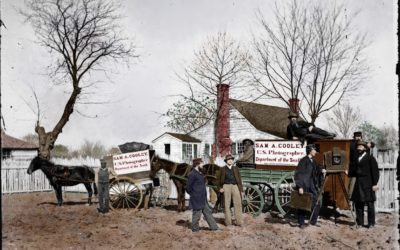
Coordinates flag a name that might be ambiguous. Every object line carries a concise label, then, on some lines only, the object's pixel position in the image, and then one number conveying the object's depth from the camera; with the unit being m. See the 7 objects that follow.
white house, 26.56
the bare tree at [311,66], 18.47
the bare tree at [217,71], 19.50
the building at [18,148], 34.41
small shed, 30.20
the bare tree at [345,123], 37.70
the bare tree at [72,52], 18.08
